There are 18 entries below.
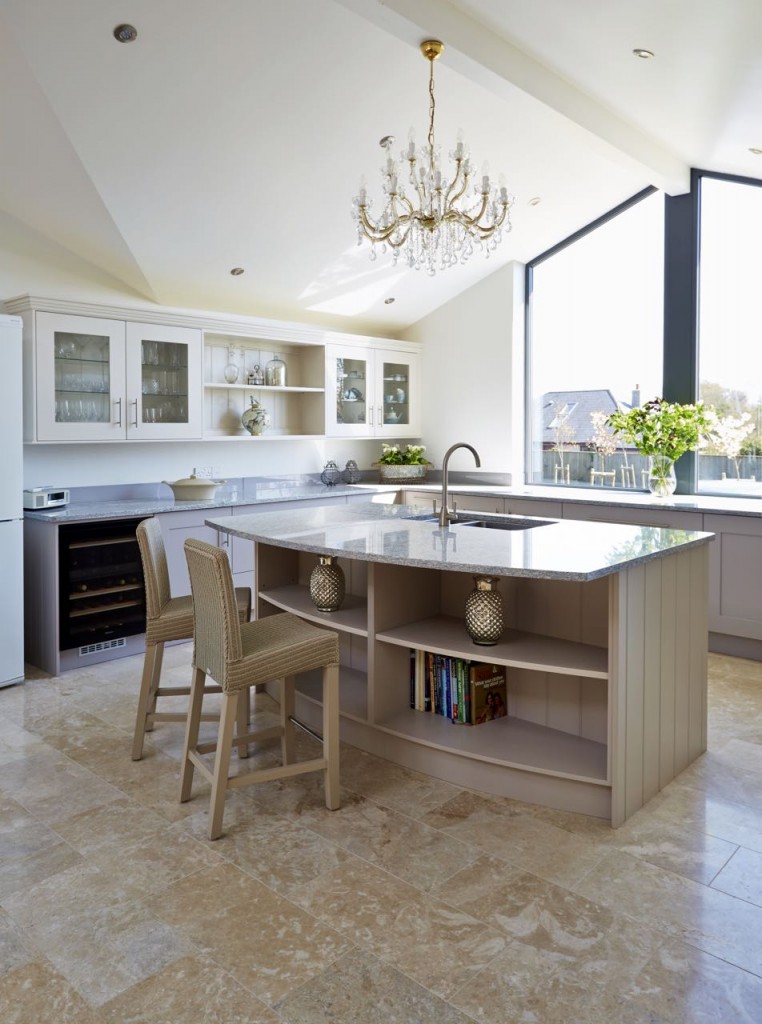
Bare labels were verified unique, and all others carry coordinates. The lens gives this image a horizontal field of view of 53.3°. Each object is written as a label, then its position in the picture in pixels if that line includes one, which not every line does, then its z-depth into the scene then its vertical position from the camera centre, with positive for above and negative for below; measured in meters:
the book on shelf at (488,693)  2.90 -0.84
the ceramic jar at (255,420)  5.59 +0.41
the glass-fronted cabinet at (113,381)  4.33 +0.58
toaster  4.22 -0.13
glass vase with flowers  4.91 +0.29
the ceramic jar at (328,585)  3.13 -0.45
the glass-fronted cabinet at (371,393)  6.05 +0.69
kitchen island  2.46 -0.61
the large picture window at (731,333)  4.91 +0.95
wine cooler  4.15 -0.62
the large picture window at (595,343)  5.42 +1.01
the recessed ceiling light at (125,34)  3.09 +1.81
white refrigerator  3.77 -0.17
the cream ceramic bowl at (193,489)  4.91 -0.09
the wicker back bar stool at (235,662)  2.41 -0.62
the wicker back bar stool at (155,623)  2.98 -0.59
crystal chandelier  3.30 +1.21
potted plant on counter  6.38 +0.10
